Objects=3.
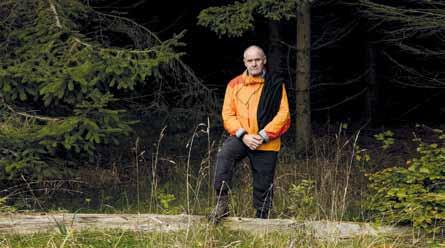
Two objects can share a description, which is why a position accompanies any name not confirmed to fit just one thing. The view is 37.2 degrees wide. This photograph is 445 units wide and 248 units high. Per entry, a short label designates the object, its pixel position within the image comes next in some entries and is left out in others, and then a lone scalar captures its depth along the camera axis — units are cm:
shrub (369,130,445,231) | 552
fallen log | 568
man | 612
